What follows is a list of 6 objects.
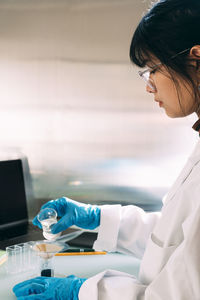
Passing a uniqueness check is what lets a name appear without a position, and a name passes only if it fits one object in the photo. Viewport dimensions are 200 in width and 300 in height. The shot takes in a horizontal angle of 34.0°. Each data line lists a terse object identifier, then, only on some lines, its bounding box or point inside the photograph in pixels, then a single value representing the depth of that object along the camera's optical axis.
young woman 0.79
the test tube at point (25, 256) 1.27
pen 1.41
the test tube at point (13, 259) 1.23
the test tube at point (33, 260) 1.28
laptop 1.66
